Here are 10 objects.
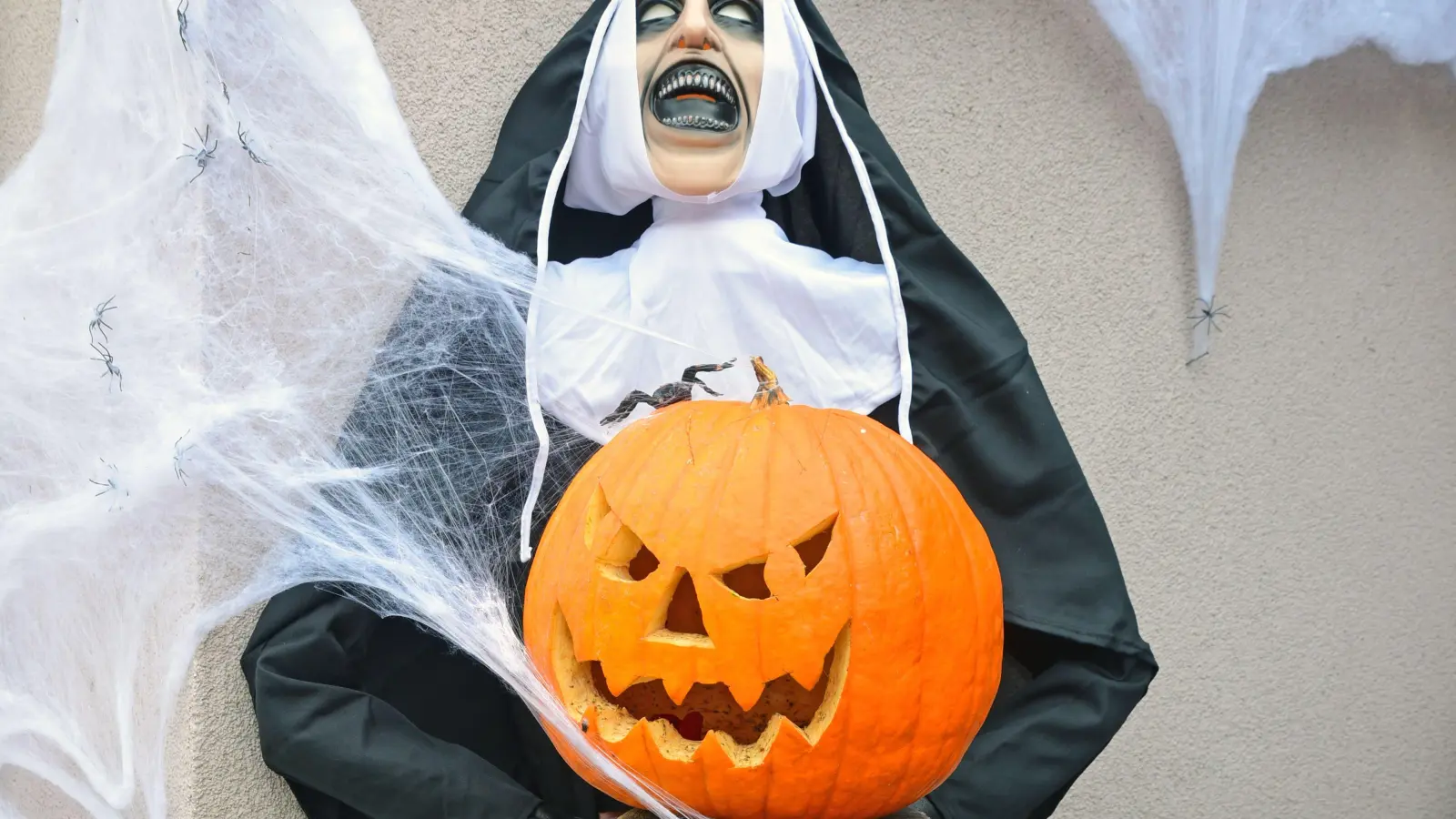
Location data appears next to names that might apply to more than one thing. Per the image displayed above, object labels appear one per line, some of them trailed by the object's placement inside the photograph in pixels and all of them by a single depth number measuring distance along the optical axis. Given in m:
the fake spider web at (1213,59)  2.62
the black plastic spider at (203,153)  1.69
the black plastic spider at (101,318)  1.66
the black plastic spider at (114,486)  1.67
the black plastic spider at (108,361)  1.66
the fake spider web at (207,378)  1.69
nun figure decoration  1.87
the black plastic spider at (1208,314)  2.75
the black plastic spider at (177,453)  1.67
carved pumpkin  1.40
